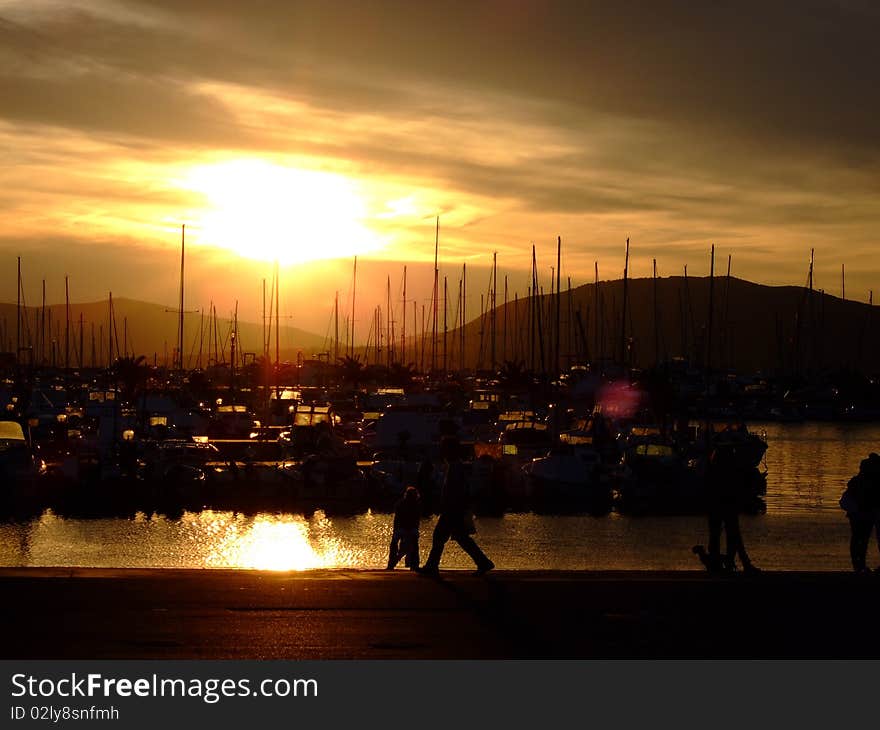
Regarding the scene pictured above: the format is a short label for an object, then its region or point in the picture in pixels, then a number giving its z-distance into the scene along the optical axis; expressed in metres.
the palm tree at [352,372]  135.75
